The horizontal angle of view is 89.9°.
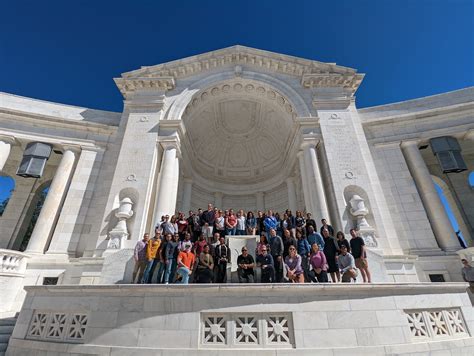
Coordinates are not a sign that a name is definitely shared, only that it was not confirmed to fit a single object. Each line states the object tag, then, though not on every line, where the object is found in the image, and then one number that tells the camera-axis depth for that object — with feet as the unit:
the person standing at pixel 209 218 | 31.04
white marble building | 35.96
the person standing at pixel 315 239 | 25.70
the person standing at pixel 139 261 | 25.76
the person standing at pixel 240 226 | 30.30
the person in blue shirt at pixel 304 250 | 23.54
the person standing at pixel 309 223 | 28.45
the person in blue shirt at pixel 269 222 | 29.96
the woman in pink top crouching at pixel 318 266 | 22.71
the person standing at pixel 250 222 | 30.66
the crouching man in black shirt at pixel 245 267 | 22.80
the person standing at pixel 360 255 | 24.77
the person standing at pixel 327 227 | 26.72
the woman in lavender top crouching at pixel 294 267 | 21.97
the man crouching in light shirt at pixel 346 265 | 23.26
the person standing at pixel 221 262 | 23.19
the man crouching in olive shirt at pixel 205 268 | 22.04
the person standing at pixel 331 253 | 24.01
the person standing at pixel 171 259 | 23.21
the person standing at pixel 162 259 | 23.70
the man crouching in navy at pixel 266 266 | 22.12
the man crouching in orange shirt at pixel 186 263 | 21.81
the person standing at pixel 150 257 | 23.84
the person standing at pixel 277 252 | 23.27
